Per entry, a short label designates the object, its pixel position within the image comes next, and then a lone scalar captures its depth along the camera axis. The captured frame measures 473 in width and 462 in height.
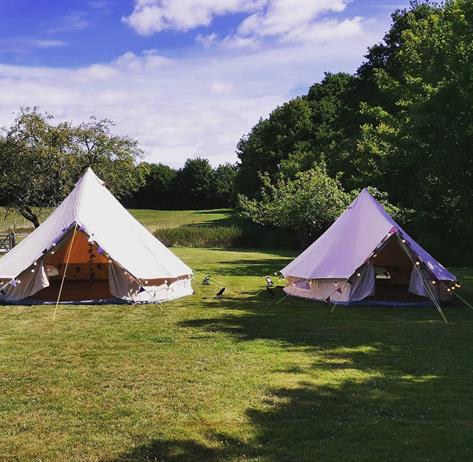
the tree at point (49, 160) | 24.80
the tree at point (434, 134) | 12.64
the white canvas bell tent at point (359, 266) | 11.45
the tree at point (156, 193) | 73.19
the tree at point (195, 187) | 72.19
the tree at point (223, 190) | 71.94
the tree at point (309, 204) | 25.66
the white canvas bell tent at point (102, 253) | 11.60
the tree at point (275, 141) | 42.44
